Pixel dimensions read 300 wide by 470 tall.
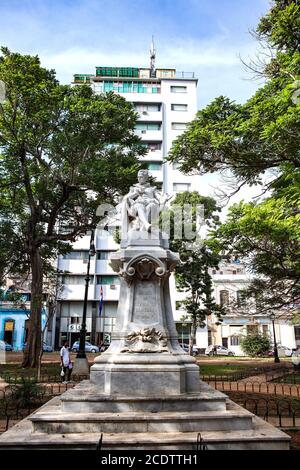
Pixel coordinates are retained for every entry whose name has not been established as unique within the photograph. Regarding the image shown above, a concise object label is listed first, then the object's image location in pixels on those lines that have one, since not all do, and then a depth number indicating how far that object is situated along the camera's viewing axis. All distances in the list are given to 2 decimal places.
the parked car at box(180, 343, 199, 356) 40.23
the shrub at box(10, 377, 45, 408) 10.34
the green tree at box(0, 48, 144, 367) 19.80
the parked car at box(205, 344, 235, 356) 41.44
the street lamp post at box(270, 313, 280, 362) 28.85
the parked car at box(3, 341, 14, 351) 43.84
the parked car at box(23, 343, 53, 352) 41.31
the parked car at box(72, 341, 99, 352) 40.28
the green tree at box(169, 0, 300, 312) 10.82
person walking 15.11
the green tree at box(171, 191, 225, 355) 27.16
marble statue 8.85
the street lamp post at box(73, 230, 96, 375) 18.11
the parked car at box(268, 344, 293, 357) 41.25
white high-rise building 45.16
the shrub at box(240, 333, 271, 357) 36.19
